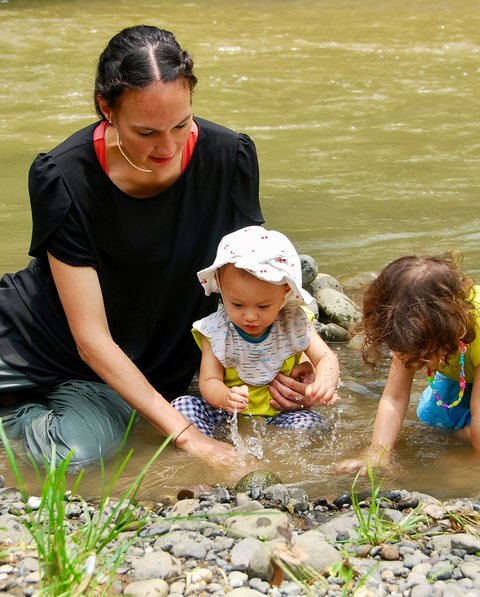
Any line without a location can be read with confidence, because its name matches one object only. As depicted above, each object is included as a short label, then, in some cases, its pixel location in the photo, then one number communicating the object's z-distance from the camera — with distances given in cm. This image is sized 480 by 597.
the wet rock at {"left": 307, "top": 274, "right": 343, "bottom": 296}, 547
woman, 362
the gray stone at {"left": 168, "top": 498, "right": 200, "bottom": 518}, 332
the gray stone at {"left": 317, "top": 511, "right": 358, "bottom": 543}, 305
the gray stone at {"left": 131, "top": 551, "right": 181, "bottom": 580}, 278
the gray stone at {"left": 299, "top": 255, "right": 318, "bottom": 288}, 535
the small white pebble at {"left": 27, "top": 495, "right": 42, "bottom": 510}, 334
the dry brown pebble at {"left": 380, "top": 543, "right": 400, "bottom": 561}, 289
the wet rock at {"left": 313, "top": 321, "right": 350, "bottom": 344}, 516
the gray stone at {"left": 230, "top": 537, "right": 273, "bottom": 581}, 274
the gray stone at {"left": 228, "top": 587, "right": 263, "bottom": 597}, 262
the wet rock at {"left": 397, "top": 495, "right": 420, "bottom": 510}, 331
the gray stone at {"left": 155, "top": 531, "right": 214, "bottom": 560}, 291
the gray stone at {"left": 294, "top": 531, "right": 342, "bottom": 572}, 276
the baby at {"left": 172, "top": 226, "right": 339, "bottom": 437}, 381
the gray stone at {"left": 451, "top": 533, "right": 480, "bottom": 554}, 292
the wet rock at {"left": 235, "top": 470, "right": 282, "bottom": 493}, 346
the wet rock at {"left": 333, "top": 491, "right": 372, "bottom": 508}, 338
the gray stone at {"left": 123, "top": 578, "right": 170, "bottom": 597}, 267
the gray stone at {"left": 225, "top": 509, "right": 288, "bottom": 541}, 298
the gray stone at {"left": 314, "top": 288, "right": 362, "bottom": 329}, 528
